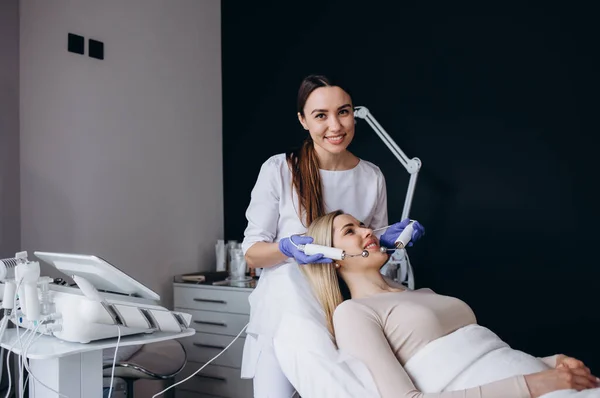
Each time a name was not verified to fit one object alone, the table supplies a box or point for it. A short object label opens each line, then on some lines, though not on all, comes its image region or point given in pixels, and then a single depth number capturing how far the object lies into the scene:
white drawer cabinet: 2.67
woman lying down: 1.21
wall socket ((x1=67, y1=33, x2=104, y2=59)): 2.47
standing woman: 1.58
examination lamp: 2.45
